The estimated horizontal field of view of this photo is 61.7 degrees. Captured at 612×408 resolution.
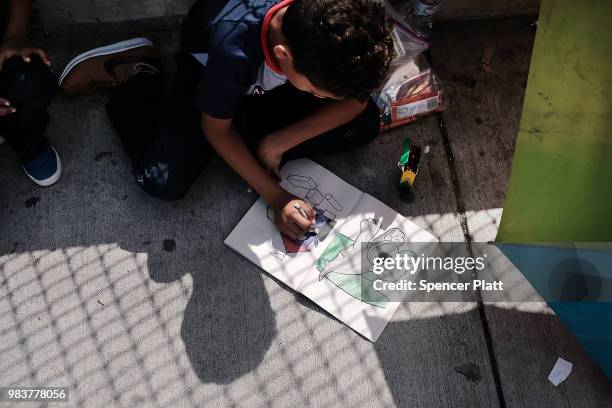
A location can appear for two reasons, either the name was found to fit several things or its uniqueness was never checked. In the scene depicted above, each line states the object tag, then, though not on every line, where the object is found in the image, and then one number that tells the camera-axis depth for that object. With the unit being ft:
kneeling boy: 4.04
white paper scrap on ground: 5.39
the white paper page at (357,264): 5.56
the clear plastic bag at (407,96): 6.32
